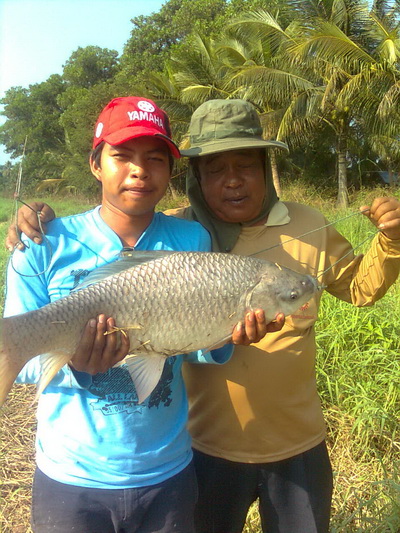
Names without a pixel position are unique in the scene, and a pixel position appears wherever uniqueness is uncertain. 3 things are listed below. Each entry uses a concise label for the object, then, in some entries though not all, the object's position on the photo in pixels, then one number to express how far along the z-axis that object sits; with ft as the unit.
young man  5.26
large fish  4.97
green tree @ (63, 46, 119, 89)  104.47
